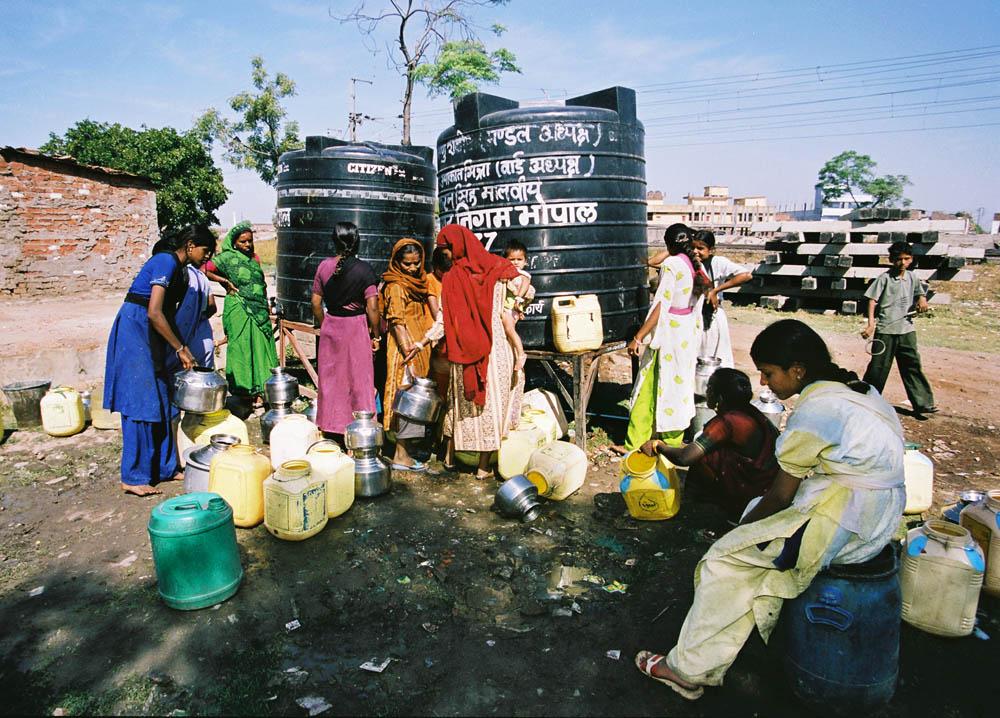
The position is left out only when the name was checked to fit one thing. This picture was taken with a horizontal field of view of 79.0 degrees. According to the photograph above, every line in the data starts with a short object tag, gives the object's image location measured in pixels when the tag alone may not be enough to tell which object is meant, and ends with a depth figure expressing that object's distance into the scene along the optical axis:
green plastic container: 2.79
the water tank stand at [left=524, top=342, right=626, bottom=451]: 4.78
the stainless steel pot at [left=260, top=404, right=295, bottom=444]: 5.18
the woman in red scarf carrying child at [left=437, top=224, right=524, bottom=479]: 4.20
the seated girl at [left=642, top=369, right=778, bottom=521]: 3.33
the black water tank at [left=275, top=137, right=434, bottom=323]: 5.73
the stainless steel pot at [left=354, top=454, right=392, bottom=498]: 4.17
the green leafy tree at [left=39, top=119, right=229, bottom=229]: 22.91
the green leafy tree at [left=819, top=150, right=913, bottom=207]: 46.31
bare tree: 18.53
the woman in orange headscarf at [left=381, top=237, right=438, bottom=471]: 4.68
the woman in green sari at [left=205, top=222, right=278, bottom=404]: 5.94
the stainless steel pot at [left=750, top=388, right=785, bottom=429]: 4.59
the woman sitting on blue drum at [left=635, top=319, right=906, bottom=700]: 2.14
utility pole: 22.78
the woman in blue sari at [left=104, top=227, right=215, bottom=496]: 4.11
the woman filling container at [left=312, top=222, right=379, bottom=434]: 4.73
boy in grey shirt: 5.73
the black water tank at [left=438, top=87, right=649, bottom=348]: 4.70
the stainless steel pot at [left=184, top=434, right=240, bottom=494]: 3.77
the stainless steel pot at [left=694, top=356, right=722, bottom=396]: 5.02
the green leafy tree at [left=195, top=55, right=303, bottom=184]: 25.09
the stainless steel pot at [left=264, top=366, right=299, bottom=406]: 5.20
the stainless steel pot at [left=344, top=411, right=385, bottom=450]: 4.17
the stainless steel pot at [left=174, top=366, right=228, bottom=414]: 4.20
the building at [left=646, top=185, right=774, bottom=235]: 42.47
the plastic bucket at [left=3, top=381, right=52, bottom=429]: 5.64
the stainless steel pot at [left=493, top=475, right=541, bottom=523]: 3.87
